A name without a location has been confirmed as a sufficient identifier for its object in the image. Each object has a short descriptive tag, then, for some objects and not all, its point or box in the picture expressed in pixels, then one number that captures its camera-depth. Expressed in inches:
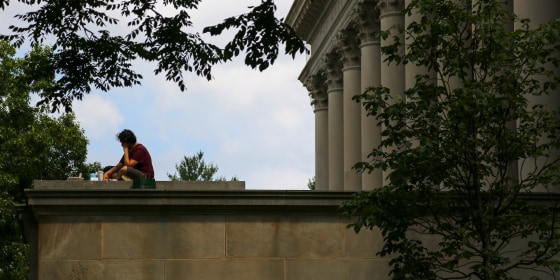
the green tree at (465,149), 826.8
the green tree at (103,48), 1119.0
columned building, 2065.7
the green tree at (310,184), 5831.7
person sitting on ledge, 1031.0
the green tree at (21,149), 2888.8
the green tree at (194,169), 6412.4
